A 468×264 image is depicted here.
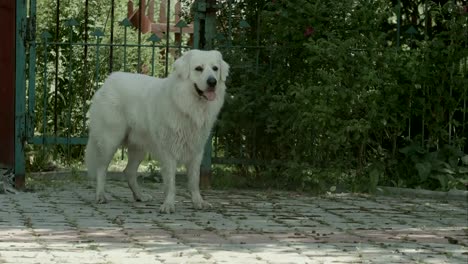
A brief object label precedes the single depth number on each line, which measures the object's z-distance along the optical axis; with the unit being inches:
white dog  348.2
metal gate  414.6
